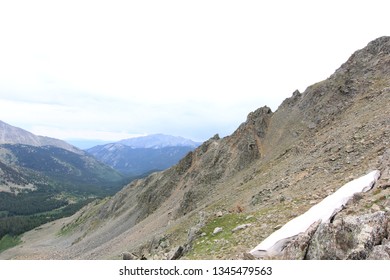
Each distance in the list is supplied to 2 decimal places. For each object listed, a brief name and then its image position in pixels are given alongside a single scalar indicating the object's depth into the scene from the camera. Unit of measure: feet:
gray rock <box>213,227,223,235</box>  83.92
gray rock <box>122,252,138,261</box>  94.70
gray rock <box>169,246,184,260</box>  82.99
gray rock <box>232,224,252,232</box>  79.07
